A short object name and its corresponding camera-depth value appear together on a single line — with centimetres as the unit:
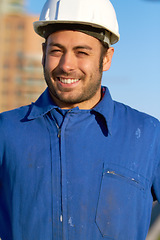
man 201
